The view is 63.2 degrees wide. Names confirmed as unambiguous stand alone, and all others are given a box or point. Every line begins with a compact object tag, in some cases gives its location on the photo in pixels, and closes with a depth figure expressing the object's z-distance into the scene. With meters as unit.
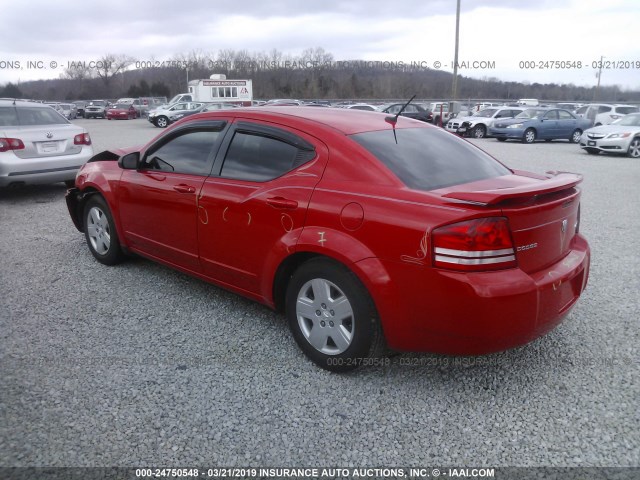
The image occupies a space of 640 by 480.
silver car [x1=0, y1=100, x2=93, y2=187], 7.75
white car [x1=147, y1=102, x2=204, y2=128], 33.00
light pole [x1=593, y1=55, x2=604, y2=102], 65.69
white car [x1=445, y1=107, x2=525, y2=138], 23.94
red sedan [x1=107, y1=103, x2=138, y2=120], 43.25
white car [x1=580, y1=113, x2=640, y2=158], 16.20
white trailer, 42.88
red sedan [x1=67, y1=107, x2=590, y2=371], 2.63
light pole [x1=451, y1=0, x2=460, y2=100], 30.58
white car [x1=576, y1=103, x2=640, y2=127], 23.27
